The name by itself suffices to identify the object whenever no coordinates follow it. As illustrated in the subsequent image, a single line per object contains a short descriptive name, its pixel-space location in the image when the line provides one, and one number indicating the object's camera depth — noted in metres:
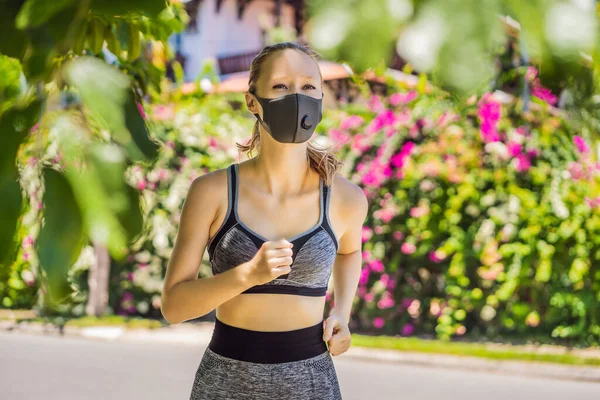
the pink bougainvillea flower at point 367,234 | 7.47
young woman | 2.00
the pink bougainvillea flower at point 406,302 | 7.42
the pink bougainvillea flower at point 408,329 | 7.46
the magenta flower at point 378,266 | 7.46
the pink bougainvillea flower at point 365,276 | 7.50
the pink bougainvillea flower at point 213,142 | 8.14
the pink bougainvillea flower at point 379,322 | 7.54
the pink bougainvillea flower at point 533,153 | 6.95
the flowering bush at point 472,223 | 6.90
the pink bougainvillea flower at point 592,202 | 6.77
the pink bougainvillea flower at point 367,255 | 7.49
